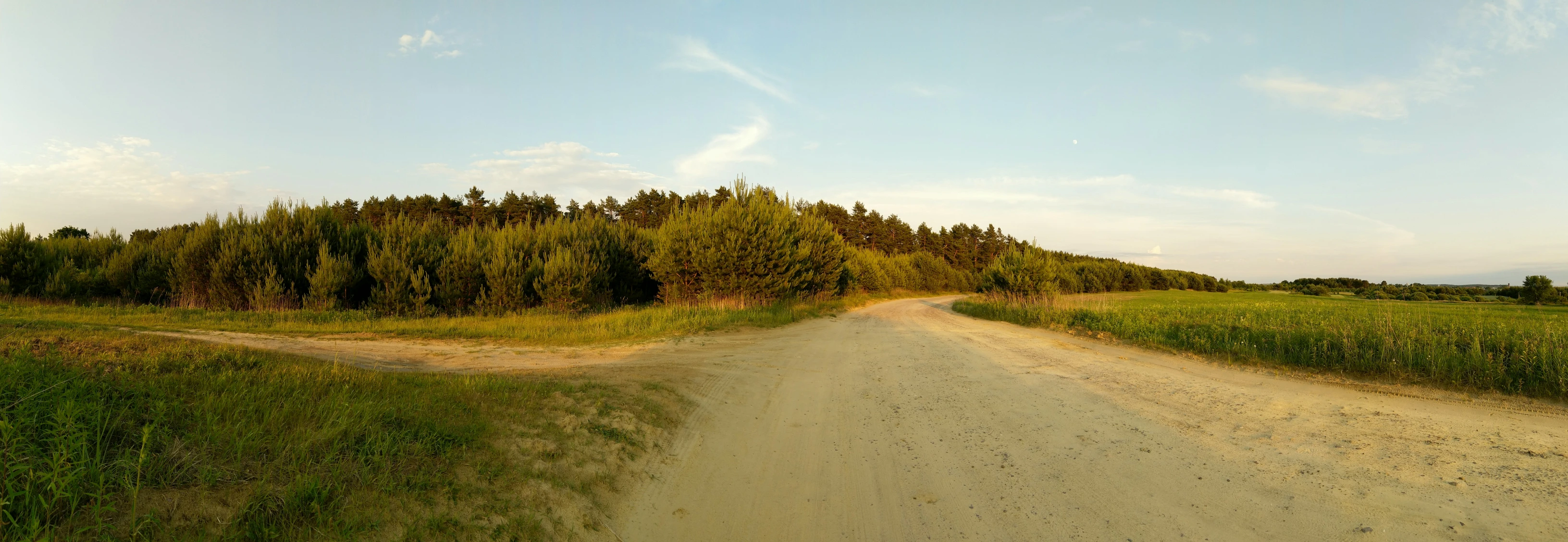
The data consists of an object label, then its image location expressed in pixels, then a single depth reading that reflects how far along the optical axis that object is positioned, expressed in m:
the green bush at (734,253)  20.09
